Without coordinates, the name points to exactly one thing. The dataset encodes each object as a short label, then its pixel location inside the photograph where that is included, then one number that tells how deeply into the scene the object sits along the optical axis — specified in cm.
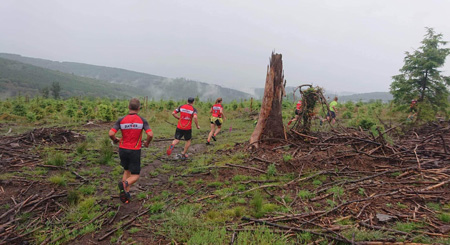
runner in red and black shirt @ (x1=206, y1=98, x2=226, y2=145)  1053
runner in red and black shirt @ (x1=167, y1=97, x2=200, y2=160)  793
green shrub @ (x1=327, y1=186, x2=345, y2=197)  458
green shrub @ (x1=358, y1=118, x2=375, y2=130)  1199
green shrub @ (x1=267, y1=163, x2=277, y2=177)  592
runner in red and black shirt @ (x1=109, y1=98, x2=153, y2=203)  484
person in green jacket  1409
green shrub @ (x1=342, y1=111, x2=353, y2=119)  2164
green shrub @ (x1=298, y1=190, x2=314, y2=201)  465
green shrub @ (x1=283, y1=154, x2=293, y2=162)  629
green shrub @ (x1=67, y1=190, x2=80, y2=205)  457
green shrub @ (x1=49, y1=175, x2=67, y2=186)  514
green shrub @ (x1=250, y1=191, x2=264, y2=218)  399
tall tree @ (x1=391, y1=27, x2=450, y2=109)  1270
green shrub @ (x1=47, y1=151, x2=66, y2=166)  625
